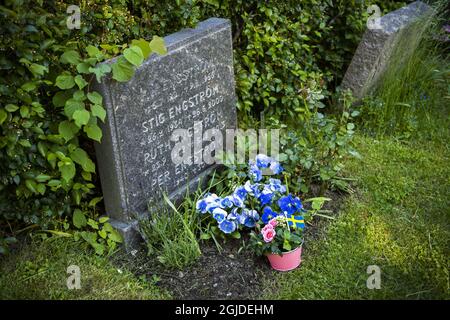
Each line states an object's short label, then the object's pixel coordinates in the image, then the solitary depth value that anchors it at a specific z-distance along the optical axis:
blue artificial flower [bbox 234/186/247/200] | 3.20
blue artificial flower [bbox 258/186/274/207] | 3.17
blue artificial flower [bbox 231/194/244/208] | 3.16
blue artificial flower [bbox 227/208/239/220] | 3.14
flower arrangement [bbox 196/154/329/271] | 3.02
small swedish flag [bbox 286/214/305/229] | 3.08
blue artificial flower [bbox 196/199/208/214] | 3.20
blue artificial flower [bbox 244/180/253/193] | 3.21
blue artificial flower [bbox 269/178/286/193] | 3.26
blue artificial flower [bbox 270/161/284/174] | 3.38
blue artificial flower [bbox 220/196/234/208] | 3.16
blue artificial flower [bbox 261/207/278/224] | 3.09
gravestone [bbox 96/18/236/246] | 2.98
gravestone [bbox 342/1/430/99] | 4.41
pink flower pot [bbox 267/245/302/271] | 3.01
